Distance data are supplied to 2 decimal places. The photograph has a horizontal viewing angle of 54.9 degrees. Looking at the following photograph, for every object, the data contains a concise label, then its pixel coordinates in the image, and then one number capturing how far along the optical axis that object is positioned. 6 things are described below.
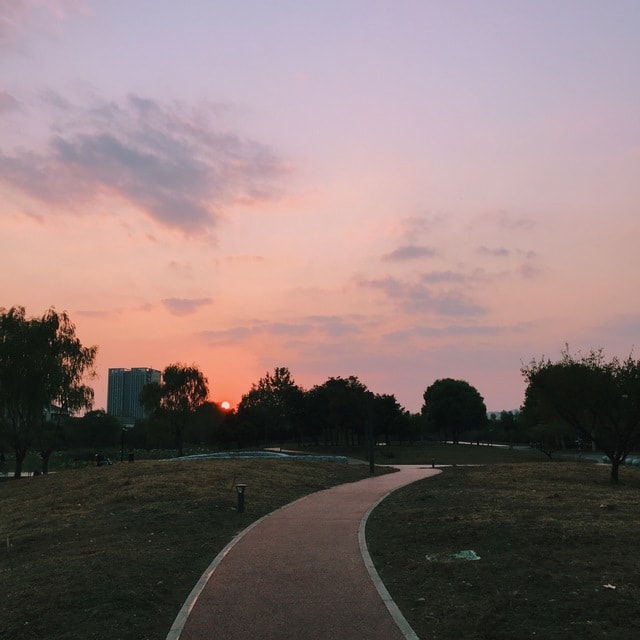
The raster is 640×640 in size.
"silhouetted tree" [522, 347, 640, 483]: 27.78
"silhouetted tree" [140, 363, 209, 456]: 66.12
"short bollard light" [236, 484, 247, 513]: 16.56
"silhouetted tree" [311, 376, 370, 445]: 73.81
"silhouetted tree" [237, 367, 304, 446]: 89.62
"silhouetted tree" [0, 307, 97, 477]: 39.34
